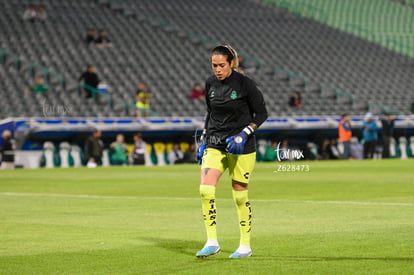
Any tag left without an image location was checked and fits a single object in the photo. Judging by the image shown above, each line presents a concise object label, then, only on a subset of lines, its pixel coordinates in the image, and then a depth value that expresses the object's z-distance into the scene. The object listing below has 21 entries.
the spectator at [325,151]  40.75
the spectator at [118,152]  35.94
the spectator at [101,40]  43.69
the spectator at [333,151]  40.84
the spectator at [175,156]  37.79
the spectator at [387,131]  40.69
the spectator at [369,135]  38.41
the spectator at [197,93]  41.28
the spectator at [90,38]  43.53
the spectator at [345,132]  36.59
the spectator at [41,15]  44.62
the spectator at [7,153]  32.84
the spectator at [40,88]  36.00
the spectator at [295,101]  44.59
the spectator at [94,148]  34.51
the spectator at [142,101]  38.53
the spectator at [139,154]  36.53
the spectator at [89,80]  38.28
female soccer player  9.13
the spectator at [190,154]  38.03
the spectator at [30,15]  44.00
